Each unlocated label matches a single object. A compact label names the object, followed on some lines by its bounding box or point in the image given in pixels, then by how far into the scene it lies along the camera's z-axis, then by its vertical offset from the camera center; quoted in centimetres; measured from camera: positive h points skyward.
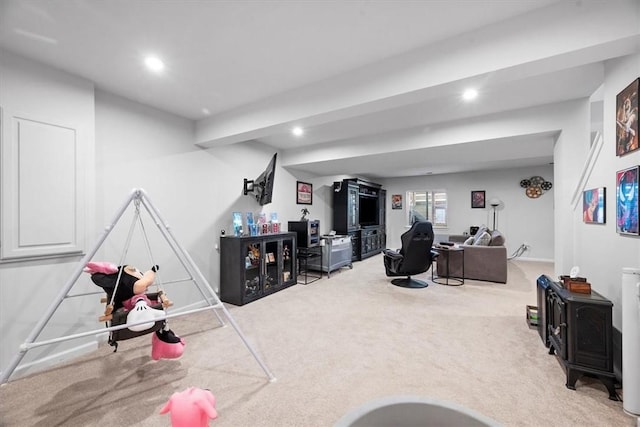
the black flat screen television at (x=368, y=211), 722 +5
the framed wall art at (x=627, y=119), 164 +62
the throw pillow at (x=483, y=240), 488 -52
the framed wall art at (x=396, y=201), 851 +38
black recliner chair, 407 -68
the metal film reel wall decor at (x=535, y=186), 655 +68
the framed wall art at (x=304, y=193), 557 +44
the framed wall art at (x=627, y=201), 162 +7
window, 787 +24
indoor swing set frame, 139 -54
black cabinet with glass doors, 363 -81
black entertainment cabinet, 643 -4
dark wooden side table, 480 -92
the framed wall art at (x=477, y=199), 726 +37
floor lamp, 680 +20
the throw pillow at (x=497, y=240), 471 -50
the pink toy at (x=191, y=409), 101 -77
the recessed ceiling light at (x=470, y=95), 266 +125
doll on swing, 175 -62
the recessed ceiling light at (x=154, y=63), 212 +127
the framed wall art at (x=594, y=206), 209 +6
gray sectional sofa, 456 -89
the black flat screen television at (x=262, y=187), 401 +41
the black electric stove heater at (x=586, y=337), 176 -89
